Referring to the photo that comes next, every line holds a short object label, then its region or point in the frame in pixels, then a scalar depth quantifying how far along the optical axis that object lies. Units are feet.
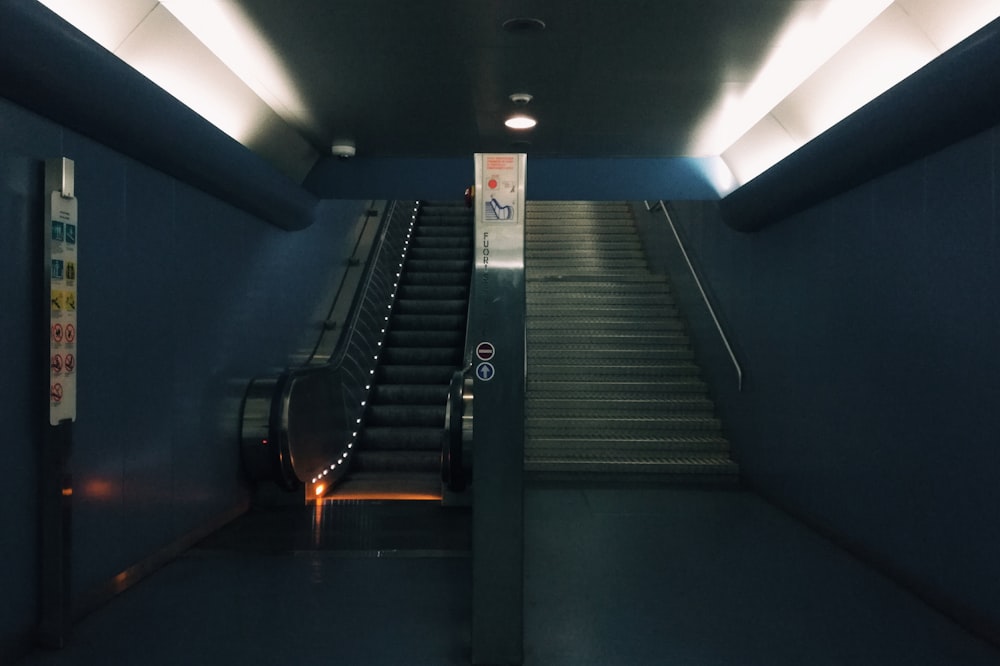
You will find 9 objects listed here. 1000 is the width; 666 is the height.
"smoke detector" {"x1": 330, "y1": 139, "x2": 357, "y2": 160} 22.28
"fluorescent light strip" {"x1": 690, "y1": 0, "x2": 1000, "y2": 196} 13.62
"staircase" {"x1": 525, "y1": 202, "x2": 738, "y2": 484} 25.30
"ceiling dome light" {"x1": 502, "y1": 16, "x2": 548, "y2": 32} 13.75
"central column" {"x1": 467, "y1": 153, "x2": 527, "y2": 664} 11.20
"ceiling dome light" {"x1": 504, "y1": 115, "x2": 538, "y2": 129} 20.10
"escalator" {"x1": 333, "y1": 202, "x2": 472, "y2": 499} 24.76
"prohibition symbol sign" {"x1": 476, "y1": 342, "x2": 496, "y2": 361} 11.23
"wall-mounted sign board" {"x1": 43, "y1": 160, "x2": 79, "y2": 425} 11.36
